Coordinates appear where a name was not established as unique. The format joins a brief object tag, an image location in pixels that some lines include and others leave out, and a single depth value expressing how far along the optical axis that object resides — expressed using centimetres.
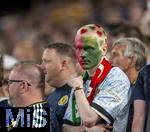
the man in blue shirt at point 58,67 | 1490
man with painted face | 1257
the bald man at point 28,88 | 1327
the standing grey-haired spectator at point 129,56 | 1454
